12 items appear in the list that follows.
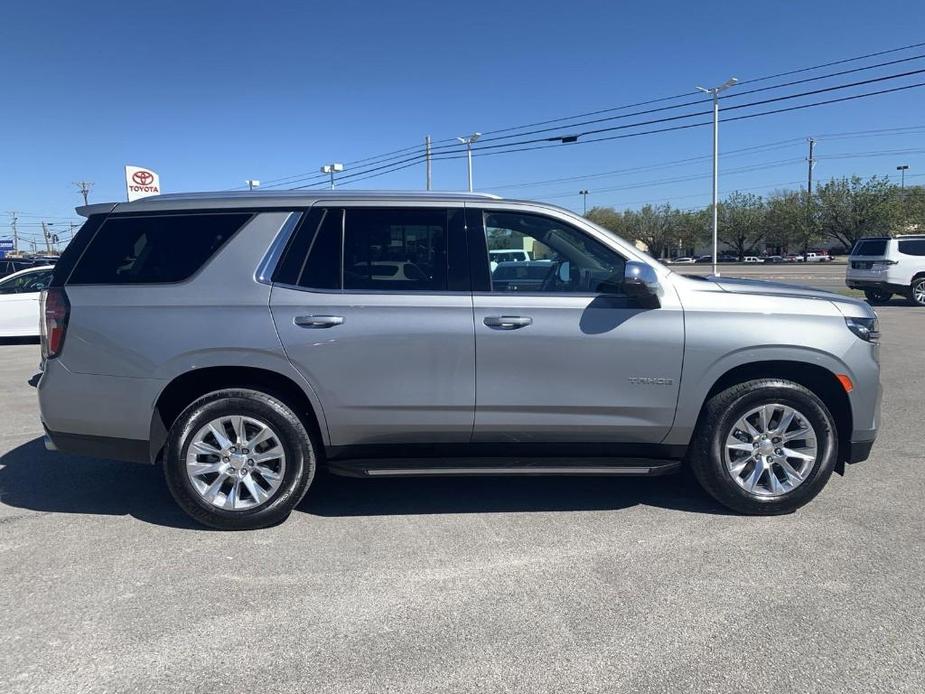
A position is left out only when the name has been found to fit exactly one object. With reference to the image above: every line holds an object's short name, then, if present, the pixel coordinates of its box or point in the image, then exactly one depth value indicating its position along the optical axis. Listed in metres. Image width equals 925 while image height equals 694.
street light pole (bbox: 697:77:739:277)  30.48
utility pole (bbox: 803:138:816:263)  65.70
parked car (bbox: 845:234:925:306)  18.12
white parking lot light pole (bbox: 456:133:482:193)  38.00
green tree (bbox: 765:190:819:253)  67.38
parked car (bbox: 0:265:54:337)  12.89
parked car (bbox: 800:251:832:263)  73.12
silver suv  4.05
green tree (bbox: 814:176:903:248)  59.31
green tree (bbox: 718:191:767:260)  75.94
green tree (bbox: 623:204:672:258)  79.88
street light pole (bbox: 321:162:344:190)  40.31
